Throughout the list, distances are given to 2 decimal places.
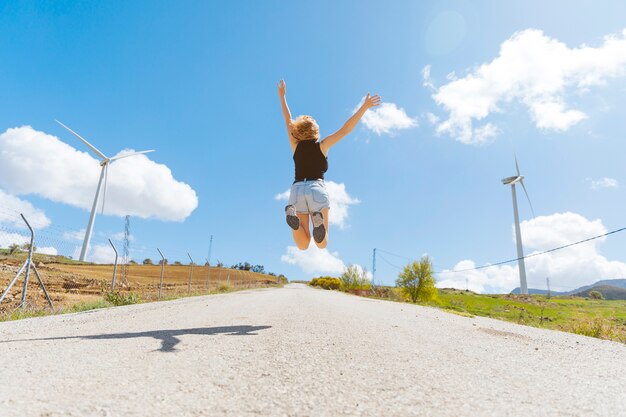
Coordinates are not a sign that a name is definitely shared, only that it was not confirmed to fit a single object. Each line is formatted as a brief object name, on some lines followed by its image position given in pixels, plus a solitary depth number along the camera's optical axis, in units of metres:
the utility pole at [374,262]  86.70
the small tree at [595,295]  115.76
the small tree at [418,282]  36.63
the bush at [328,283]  83.31
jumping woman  5.23
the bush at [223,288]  24.48
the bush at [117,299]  10.24
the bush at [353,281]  72.35
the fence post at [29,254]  8.31
